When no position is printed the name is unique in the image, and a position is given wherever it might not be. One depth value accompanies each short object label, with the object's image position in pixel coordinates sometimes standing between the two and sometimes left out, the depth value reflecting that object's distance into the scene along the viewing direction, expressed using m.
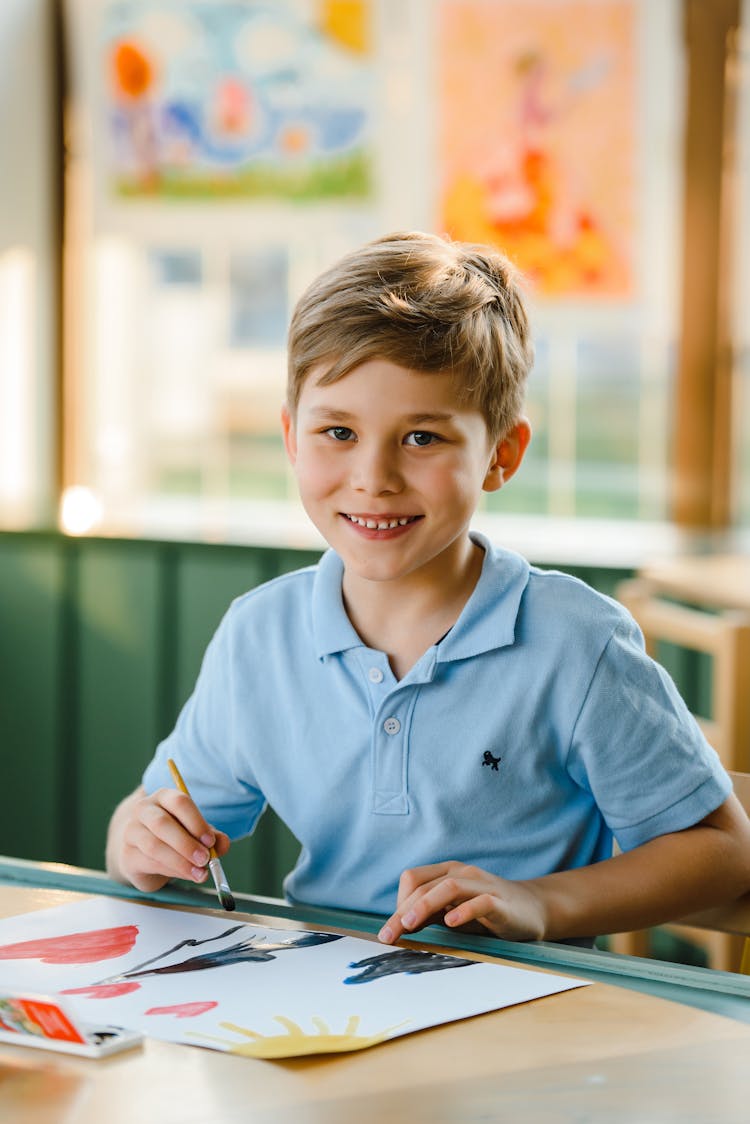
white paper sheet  1.45
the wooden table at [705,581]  2.61
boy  1.72
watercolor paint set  1.43
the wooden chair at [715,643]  2.47
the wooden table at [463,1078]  1.38
